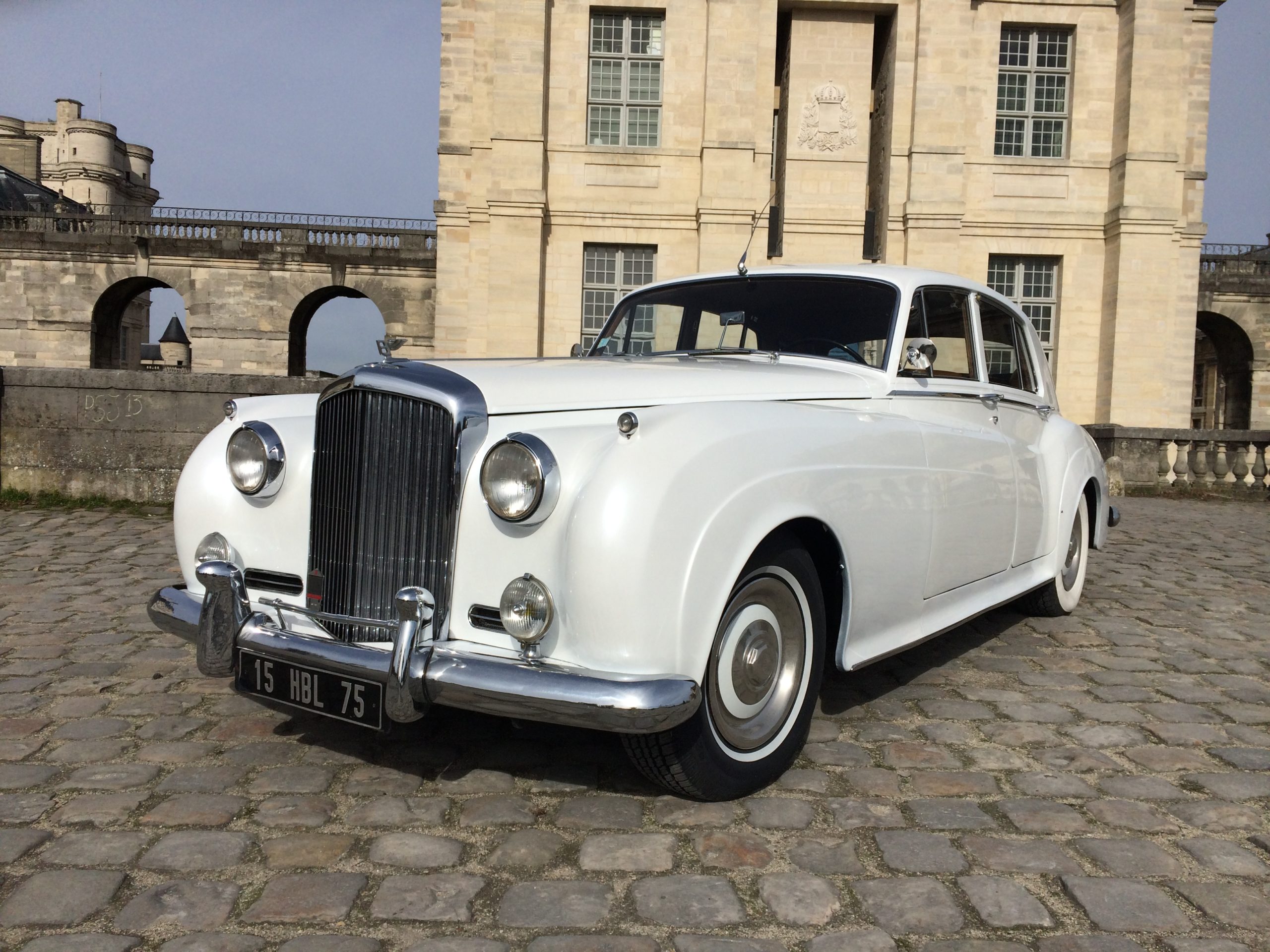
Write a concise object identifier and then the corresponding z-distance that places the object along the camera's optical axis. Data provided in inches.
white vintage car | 93.7
